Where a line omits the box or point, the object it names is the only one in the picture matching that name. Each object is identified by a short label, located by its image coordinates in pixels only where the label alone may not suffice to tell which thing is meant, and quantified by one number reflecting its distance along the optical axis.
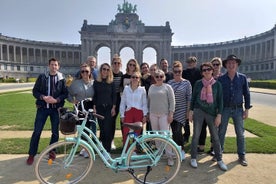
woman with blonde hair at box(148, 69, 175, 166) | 5.50
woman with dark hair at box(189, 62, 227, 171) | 5.52
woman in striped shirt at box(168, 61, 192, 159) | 6.00
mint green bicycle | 4.54
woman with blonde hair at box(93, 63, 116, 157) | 6.03
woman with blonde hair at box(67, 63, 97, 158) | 6.14
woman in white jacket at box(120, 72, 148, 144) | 5.65
